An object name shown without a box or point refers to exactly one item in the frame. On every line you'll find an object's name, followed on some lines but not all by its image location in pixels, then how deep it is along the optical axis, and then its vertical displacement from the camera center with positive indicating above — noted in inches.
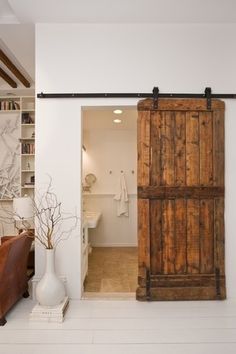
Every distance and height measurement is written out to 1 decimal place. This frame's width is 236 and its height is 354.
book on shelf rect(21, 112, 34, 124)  202.2 +40.2
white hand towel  239.5 -18.4
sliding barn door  126.0 -5.7
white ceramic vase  108.3 -42.9
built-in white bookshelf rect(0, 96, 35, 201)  201.6 +31.5
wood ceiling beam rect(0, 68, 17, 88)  174.3 +61.4
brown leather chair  104.7 -38.0
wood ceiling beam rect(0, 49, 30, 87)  155.5 +62.1
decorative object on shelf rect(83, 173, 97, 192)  241.8 -4.1
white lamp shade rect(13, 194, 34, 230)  133.1 -15.5
